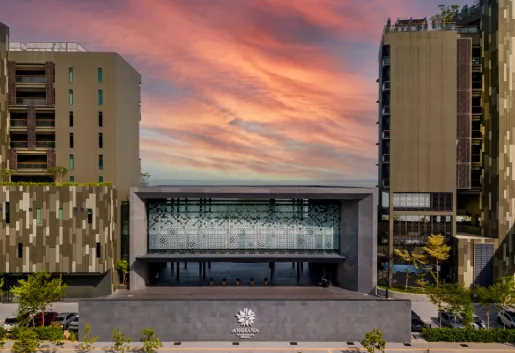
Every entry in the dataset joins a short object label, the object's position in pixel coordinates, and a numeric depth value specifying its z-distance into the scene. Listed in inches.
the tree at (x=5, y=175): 1694.0
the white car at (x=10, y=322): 1344.7
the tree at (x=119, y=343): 1148.5
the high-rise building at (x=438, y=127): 1846.7
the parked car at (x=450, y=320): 1398.9
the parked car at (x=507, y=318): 1423.5
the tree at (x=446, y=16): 2135.8
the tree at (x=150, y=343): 1134.4
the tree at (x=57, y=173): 1701.5
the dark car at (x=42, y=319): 1371.8
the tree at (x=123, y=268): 1722.4
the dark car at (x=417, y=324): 1379.2
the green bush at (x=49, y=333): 1268.5
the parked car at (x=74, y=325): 1376.7
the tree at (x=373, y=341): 1134.4
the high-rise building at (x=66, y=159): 1608.0
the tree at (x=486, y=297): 1387.8
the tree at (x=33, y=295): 1317.7
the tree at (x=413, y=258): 1822.1
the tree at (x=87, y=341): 1185.2
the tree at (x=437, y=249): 1774.1
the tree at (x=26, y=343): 1125.1
